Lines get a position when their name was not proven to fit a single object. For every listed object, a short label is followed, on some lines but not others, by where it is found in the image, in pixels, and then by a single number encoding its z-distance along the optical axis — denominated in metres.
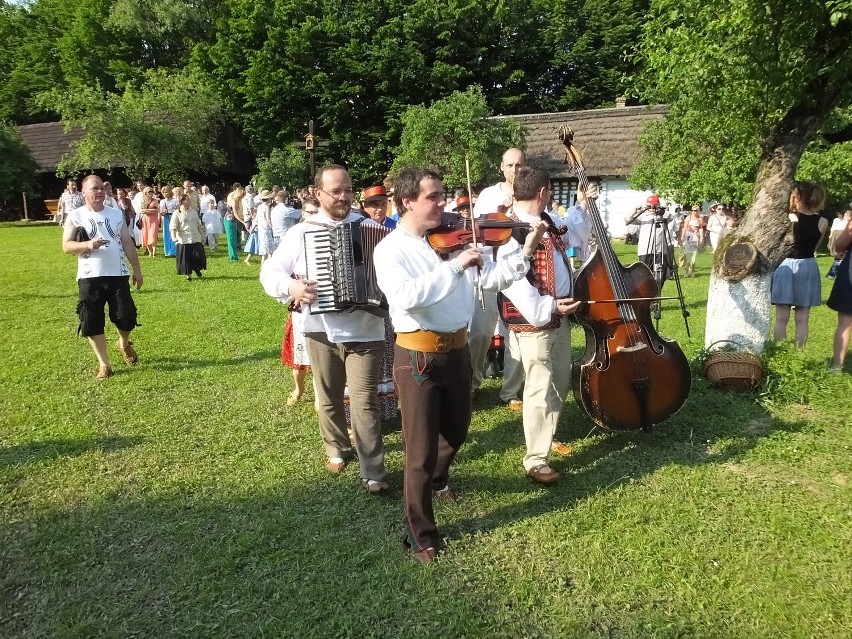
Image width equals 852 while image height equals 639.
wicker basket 5.54
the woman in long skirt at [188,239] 12.39
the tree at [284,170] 26.03
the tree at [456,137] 19.56
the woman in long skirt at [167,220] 15.49
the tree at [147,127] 22.94
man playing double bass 3.95
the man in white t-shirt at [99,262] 5.88
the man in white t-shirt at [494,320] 5.29
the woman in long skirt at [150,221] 15.19
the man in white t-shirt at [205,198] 18.41
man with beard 4.05
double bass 4.29
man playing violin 3.21
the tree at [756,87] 5.21
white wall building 24.81
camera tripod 9.92
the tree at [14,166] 27.08
